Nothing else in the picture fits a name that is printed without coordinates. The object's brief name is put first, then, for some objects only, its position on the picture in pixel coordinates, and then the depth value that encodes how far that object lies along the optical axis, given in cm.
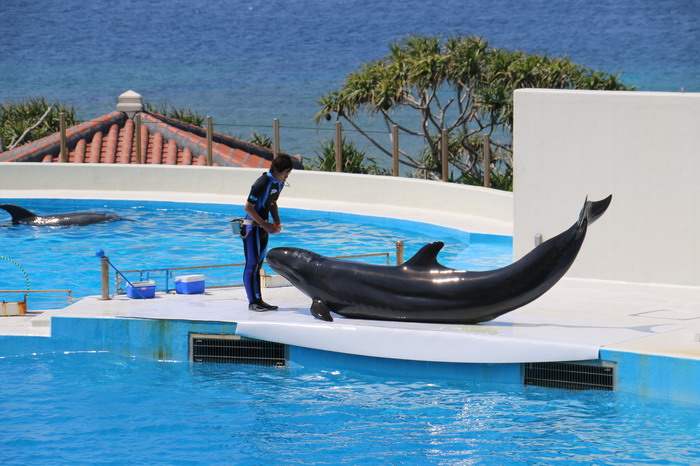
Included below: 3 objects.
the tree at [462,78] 3713
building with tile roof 3867
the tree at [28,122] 5111
